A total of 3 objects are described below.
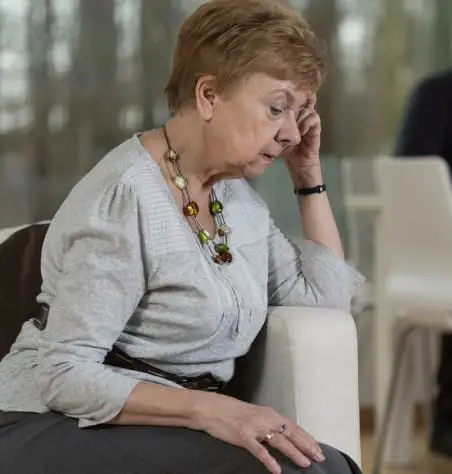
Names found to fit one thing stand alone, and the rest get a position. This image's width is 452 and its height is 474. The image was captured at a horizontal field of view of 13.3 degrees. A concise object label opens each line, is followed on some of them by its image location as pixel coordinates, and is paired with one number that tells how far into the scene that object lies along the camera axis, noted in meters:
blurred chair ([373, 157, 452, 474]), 4.71
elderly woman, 2.49
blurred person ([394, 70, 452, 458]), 5.30
